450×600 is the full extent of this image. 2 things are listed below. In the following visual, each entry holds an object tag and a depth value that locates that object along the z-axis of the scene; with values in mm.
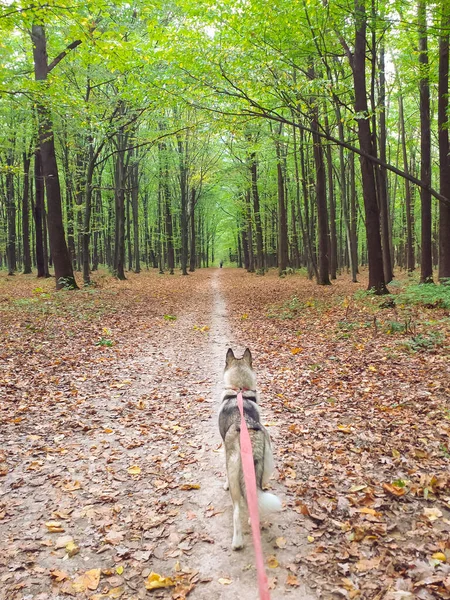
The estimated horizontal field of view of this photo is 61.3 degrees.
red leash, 1962
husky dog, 3281
